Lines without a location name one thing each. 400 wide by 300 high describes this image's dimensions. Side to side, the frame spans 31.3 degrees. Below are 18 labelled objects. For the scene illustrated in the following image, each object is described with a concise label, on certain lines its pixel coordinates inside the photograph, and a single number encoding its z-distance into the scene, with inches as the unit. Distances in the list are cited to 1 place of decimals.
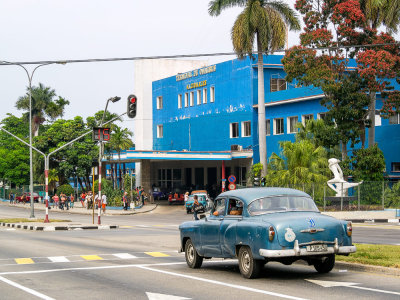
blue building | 2338.3
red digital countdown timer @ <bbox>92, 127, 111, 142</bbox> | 1470.8
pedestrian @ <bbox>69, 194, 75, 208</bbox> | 2790.4
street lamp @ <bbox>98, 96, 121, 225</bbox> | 1575.4
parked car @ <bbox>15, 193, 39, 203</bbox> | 3409.2
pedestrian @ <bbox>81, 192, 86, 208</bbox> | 2896.2
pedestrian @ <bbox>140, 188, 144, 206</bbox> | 2674.2
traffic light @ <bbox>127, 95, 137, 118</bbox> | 1343.5
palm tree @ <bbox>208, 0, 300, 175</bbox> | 2046.0
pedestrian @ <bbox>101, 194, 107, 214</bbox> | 2281.5
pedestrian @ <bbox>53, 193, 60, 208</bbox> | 2798.2
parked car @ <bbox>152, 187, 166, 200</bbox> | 3014.3
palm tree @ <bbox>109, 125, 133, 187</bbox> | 2778.1
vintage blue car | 490.3
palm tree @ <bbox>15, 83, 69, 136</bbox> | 4084.6
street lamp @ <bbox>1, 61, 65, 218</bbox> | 1891.7
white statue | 1782.7
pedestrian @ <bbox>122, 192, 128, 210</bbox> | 2466.8
